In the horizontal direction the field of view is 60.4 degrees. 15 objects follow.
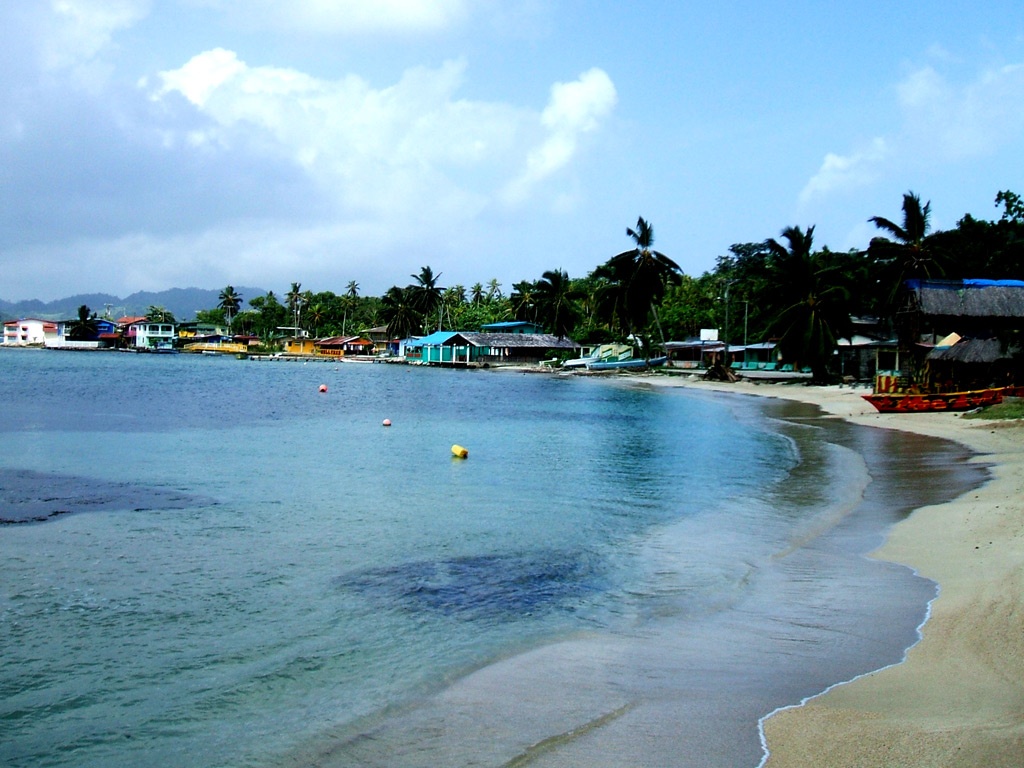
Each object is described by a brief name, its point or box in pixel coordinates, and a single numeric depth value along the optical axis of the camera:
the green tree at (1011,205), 59.22
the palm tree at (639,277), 69.62
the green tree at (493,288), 132.62
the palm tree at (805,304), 49.97
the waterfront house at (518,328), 100.81
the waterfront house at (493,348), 95.81
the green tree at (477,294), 132.62
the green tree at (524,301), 103.94
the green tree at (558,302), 92.43
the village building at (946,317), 36.60
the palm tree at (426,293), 106.81
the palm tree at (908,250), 46.12
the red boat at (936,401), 30.42
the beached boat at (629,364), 81.94
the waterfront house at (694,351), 74.25
